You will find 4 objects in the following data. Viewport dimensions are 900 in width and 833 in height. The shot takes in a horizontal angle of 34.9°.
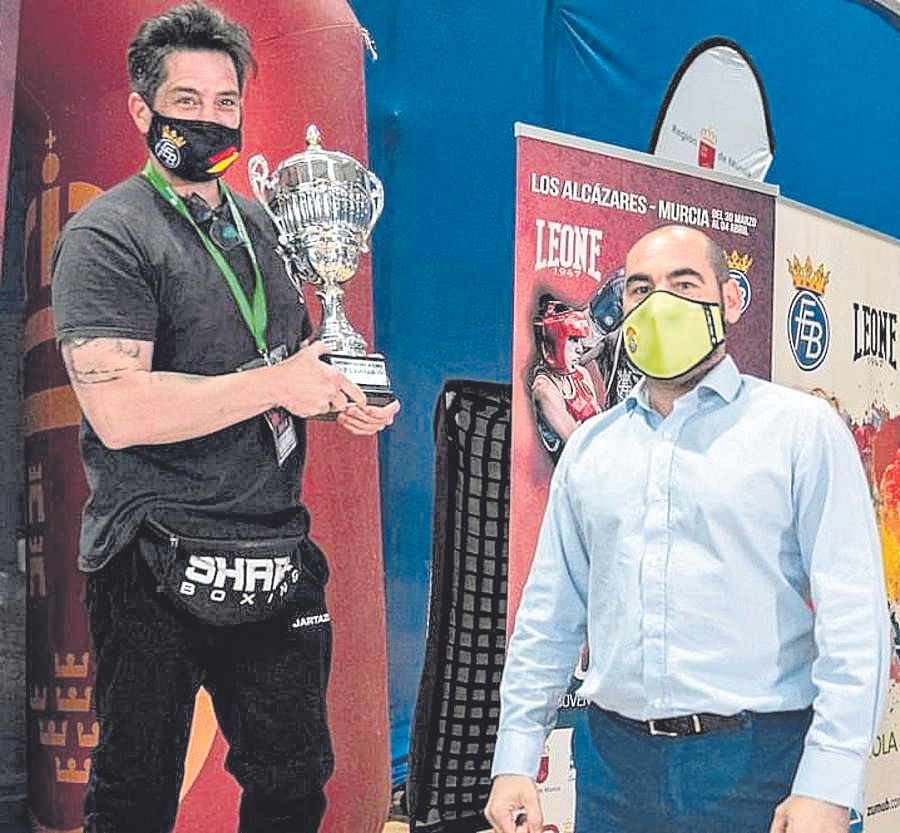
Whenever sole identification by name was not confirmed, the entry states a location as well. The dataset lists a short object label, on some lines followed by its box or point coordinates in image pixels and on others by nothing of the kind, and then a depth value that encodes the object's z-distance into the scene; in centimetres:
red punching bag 220
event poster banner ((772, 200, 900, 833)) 333
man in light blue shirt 204
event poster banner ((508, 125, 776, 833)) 267
